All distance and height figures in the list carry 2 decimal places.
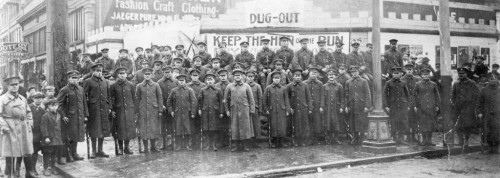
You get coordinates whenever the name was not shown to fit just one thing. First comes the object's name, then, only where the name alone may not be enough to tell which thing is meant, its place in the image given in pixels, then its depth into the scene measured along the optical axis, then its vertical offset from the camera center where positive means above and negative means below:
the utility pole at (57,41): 9.91 +1.18
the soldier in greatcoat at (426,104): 11.75 -0.28
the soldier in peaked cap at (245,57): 13.72 +1.10
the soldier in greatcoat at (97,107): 10.26 -0.21
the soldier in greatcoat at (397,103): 11.98 -0.25
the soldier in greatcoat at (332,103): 11.90 -0.22
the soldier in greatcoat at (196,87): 11.41 +0.22
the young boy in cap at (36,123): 8.96 -0.46
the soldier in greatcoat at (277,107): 11.41 -0.29
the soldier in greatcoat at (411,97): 12.11 -0.10
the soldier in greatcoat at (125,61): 13.73 +1.03
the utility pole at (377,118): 10.52 -0.55
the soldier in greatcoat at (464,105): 11.46 -0.31
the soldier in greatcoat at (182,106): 11.15 -0.23
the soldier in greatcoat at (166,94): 11.44 +0.06
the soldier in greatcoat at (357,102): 11.86 -0.20
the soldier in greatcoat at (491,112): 10.71 -0.45
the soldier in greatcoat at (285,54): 13.57 +1.15
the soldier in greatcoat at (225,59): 13.93 +1.06
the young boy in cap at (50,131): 8.91 -0.61
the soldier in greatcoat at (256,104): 11.31 -0.21
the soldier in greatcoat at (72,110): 9.78 -0.24
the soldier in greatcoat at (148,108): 10.81 -0.26
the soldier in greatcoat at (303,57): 13.31 +1.04
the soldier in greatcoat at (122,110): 10.61 -0.29
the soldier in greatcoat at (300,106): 11.64 -0.28
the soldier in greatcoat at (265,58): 13.33 +1.05
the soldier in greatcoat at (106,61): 13.67 +1.04
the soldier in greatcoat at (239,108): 10.84 -0.29
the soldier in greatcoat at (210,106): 11.18 -0.24
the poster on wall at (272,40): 17.84 +2.04
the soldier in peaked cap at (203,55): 13.77 +1.18
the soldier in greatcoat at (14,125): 8.18 -0.45
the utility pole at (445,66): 11.91 +0.66
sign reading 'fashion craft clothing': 23.41 +4.67
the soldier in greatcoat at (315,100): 11.83 -0.15
